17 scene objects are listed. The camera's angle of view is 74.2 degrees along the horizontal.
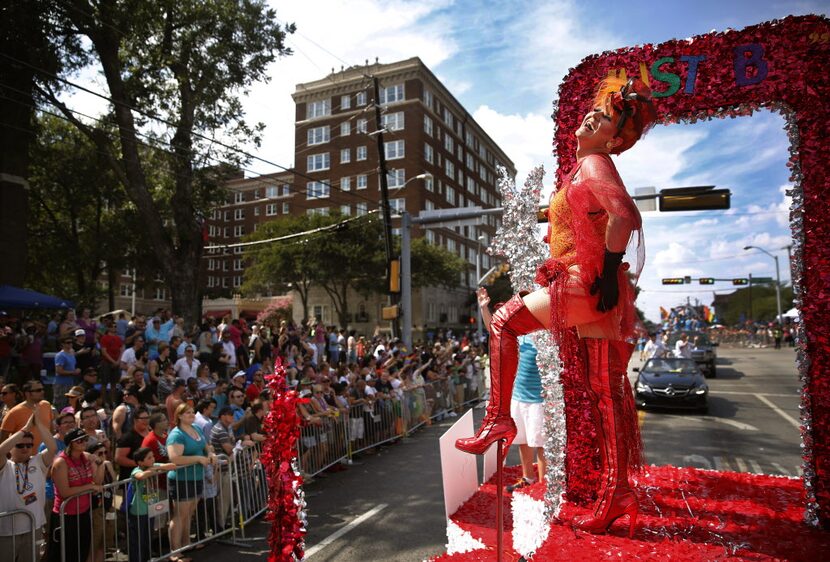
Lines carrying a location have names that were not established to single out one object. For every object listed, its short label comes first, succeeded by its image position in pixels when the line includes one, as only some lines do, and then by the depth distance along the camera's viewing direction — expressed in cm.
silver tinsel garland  461
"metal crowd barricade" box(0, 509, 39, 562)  445
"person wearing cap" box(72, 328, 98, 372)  1002
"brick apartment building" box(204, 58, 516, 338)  4781
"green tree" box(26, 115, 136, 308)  2420
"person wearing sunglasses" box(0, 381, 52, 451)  550
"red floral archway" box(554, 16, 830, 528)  392
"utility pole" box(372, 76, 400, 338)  1774
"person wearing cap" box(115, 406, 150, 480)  590
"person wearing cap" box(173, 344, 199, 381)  1028
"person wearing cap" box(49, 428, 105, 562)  501
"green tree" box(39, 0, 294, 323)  1614
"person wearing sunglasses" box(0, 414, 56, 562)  447
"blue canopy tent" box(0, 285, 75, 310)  1341
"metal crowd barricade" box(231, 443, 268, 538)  659
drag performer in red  303
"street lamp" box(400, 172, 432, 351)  1636
